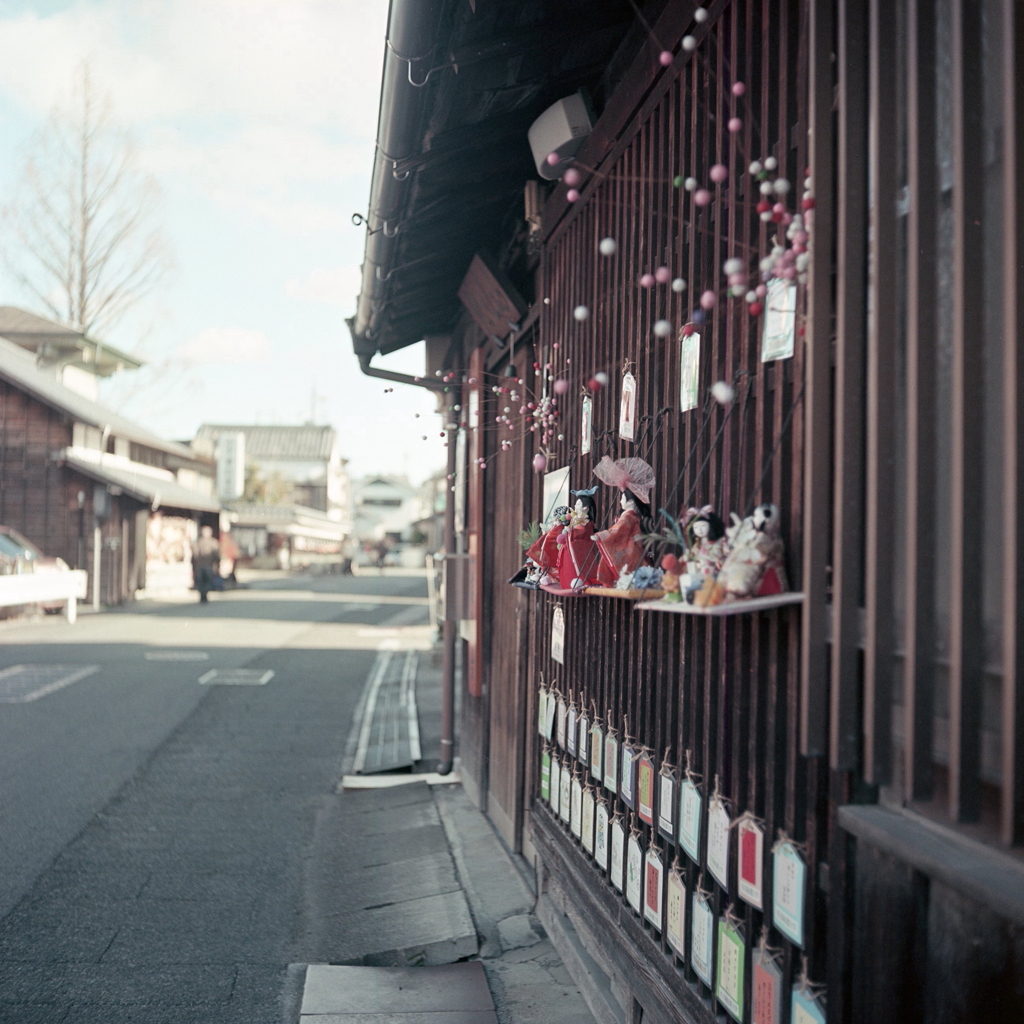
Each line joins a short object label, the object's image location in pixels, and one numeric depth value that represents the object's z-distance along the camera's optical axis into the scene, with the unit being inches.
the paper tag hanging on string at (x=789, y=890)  81.0
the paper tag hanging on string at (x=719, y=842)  95.7
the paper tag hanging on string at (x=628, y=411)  128.2
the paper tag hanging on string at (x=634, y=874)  123.2
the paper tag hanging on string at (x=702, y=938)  99.9
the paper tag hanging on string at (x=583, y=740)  149.7
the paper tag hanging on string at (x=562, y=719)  164.1
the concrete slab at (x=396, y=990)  150.0
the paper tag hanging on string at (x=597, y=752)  141.0
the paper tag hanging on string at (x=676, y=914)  107.6
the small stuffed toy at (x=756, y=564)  79.5
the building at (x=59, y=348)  1136.2
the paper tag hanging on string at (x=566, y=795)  161.8
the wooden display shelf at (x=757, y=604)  76.9
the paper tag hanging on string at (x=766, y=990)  84.4
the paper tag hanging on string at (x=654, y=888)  115.1
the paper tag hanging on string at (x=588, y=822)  146.9
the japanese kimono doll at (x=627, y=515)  117.2
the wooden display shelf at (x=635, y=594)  102.5
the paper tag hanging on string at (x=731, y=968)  91.5
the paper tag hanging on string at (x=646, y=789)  118.3
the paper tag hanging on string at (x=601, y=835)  138.5
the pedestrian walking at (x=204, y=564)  1020.5
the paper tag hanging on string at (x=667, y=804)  110.6
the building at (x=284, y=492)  1893.5
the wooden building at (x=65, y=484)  1003.9
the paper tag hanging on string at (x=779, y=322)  82.9
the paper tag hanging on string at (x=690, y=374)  104.9
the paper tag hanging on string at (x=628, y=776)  125.0
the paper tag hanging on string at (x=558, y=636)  167.5
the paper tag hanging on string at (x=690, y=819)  103.7
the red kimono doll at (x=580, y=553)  132.2
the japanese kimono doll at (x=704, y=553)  85.4
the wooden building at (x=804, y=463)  61.2
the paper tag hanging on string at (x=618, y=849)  131.3
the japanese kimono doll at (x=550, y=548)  143.3
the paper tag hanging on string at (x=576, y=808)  154.3
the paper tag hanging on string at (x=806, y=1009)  78.7
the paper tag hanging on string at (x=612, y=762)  133.4
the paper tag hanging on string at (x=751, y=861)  88.0
